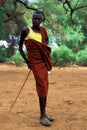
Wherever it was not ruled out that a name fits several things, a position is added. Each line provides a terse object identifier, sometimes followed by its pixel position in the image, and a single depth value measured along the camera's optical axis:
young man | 6.11
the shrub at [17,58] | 24.01
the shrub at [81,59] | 23.92
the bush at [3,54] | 24.01
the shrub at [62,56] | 23.14
